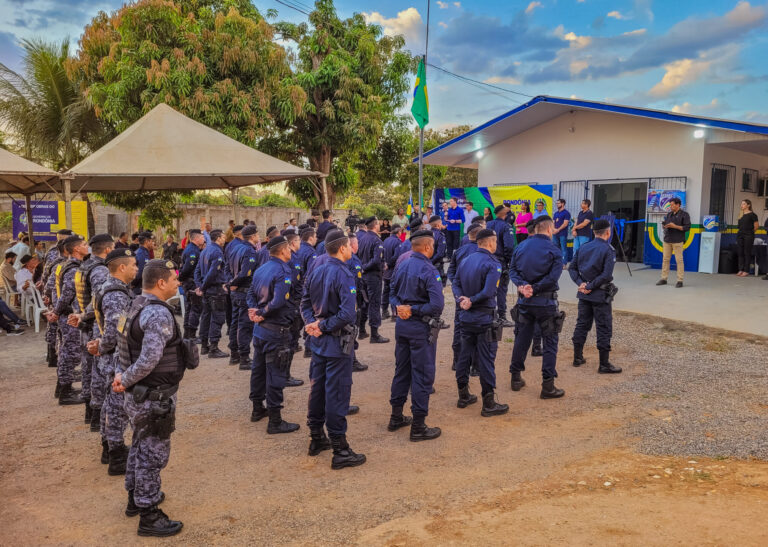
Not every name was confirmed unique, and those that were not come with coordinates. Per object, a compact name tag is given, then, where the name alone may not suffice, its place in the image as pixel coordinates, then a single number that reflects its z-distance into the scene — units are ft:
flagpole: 48.20
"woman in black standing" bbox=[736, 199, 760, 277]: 43.45
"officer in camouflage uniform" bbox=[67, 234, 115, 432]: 17.07
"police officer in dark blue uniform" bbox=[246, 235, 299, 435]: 17.69
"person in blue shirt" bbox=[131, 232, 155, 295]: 31.01
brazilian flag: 50.96
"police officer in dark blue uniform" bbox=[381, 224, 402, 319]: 32.71
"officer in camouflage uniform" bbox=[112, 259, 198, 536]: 11.78
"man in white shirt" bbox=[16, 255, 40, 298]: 34.50
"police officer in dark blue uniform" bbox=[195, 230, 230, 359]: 27.50
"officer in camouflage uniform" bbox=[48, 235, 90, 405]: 19.21
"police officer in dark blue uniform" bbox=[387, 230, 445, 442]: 16.78
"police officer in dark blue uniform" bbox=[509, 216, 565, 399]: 20.17
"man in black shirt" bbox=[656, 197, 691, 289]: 39.01
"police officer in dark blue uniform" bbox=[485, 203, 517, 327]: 29.84
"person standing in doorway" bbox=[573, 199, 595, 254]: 40.64
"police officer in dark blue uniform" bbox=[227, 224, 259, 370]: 24.22
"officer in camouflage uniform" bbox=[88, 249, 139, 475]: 14.58
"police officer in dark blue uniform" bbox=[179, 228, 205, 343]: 29.99
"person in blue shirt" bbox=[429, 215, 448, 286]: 31.94
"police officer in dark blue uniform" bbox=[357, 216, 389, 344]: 29.78
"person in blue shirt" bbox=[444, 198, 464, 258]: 58.59
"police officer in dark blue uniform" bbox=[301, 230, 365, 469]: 15.16
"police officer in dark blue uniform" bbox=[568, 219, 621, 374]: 22.36
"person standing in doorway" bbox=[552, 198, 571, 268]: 43.42
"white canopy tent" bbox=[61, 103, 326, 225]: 35.09
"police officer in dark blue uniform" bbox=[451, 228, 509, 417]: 18.44
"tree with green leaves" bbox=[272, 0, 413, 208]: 67.41
